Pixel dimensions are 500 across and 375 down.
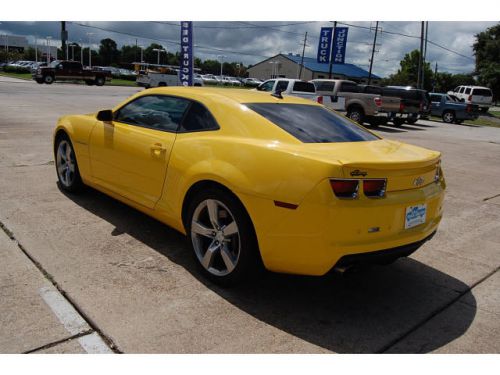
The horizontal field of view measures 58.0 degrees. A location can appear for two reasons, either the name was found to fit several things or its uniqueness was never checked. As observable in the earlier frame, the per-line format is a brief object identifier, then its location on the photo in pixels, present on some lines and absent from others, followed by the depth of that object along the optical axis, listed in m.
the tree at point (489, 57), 51.88
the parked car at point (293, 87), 16.57
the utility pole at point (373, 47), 52.14
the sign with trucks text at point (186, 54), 14.05
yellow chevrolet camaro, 2.78
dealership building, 89.38
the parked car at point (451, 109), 26.44
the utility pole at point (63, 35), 50.66
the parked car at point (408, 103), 19.24
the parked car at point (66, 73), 35.23
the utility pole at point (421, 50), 34.75
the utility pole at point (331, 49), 38.50
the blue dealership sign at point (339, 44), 38.84
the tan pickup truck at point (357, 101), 17.58
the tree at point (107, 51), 119.50
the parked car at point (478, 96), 35.38
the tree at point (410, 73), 78.26
